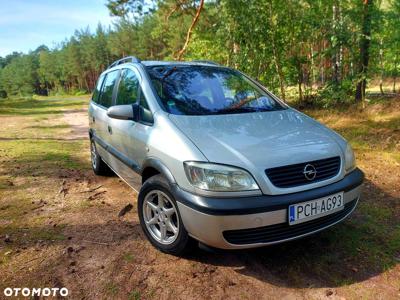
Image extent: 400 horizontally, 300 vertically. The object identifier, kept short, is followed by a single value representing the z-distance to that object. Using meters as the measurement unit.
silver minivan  2.48
